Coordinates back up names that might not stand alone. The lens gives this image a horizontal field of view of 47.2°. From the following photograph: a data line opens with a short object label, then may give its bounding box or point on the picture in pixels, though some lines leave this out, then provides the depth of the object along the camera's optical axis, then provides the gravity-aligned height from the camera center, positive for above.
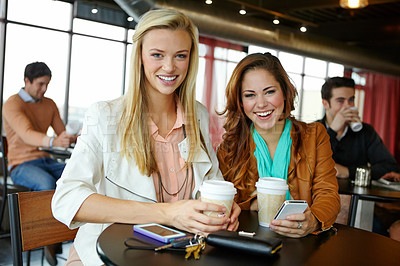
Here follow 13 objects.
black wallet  1.03 -0.27
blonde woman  1.26 -0.10
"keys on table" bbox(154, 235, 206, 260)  1.02 -0.28
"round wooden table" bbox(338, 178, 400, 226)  2.23 -0.30
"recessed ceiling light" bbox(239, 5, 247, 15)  5.78 +1.47
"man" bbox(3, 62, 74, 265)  3.35 -0.21
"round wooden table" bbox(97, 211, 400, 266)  1.00 -0.30
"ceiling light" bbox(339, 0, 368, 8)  3.96 +1.14
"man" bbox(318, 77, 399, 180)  3.14 -0.06
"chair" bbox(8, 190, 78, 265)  1.34 -0.34
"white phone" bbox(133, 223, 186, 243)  1.10 -0.28
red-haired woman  1.74 -0.05
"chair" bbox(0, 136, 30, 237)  3.33 -0.54
